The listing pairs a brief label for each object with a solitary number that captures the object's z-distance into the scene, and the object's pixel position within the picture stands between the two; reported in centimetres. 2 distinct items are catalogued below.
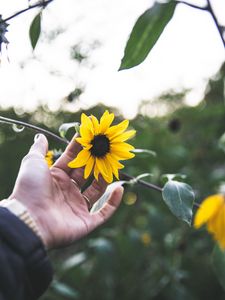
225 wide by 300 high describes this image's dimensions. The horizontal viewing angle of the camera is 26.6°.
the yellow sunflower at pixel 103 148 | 91
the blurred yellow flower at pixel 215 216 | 48
